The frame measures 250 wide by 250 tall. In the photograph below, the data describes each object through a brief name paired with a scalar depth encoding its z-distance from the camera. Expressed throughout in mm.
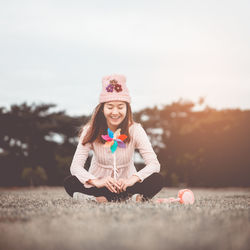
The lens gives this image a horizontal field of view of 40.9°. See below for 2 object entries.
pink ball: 3623
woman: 3703
